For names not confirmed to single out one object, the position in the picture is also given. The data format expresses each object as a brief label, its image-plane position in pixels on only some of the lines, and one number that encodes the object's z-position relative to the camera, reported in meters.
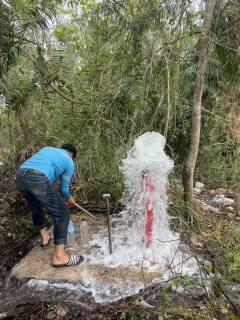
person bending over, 2.56
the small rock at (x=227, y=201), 4.44
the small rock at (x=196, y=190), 4.79
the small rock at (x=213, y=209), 4.08
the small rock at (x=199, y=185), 5.06
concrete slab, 2.42
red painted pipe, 2.62
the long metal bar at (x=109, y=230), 2.70
